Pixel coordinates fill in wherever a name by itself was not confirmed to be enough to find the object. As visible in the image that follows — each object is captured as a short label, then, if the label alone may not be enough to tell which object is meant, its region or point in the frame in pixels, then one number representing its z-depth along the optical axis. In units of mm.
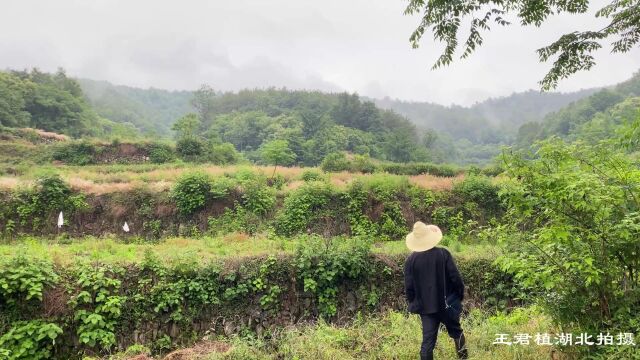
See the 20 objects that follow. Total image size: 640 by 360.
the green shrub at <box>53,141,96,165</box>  31141
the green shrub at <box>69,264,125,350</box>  7969
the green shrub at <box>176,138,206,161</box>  35188
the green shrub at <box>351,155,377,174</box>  30189
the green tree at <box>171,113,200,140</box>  45956
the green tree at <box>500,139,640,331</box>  4465
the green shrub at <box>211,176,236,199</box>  17106
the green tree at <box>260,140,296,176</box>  21703
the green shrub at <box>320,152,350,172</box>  31656
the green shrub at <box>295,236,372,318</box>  9656
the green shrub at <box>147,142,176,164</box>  33584
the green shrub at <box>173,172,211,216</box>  16859
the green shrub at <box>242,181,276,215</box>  16984
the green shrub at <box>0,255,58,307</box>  7750
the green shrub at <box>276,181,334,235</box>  16297
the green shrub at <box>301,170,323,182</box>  20512
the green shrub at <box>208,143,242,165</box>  36119
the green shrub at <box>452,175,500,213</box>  17781
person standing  5188
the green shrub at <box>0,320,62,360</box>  7452
